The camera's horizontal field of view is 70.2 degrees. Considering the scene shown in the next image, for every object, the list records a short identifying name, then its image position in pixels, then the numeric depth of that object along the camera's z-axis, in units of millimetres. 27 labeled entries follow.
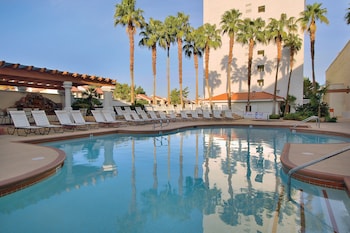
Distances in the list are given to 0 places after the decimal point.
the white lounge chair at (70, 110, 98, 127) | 12150
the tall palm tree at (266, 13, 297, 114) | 25297
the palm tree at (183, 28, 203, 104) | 27403
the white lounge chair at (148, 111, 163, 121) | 17200
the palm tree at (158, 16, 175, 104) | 26672
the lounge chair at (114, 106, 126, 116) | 15497
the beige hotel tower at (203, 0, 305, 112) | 29078
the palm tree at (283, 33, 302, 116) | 26798
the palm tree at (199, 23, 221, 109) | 26516
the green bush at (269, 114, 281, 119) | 23786
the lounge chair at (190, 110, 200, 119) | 20562
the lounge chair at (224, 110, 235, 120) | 22255
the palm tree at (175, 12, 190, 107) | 26778
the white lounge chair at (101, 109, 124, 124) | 14042
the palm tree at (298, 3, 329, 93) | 24062
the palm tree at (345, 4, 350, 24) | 16933
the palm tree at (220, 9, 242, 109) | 25094
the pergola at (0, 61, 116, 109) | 10961
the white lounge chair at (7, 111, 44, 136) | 9617
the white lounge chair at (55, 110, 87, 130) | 11406
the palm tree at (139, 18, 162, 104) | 26297
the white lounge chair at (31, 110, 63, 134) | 10377
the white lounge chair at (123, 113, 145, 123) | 15297
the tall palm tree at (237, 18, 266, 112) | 25266
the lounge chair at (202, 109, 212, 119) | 21212
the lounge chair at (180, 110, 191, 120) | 20078
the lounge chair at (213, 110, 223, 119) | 22002
